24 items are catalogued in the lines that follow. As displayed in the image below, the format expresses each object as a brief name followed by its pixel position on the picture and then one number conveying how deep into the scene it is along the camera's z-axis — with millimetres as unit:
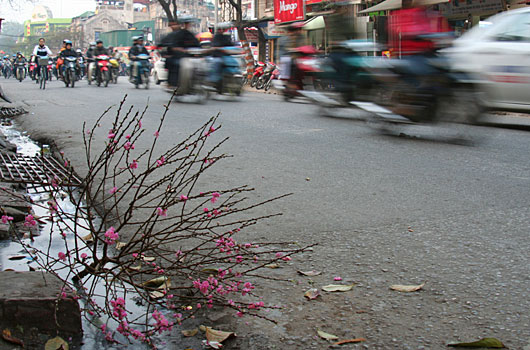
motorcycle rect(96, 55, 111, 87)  22016
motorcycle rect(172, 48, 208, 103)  13592
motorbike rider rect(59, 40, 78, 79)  22016
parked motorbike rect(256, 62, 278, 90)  22891
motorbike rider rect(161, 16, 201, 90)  13648
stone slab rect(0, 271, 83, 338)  2340
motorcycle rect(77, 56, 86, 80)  28938
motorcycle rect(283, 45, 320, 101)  9617
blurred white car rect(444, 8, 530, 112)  8430
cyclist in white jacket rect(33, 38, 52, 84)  24453
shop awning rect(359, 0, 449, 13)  14712
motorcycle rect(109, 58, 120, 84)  23750
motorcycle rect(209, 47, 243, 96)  13758
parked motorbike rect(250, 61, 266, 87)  23602
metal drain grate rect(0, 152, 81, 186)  5379
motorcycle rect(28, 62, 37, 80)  30391
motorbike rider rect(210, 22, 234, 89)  13773
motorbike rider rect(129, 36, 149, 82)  19916
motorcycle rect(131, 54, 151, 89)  19938
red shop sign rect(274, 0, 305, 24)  26703
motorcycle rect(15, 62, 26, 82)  31750
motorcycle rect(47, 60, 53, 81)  23175
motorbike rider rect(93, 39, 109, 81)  22672
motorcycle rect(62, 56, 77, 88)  21406
